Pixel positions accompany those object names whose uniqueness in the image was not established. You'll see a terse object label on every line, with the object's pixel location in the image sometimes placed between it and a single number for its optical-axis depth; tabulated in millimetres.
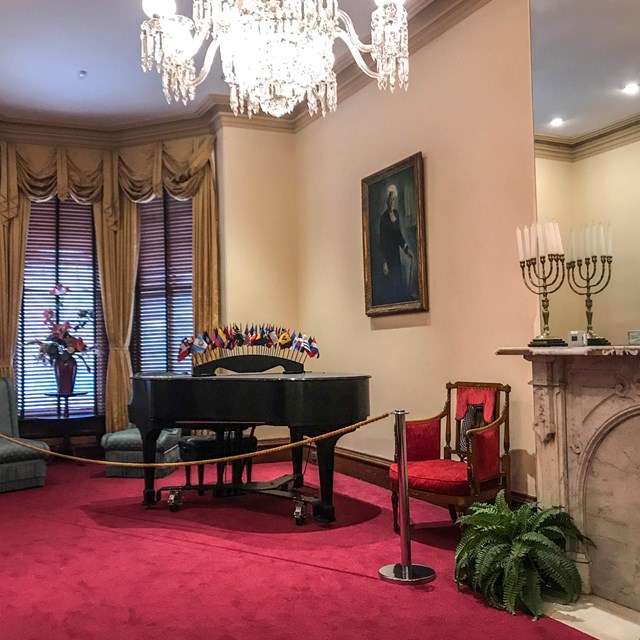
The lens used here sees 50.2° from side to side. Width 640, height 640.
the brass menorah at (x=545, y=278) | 3408
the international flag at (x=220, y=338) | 5059
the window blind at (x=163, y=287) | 7609
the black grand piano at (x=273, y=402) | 4203
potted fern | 3002
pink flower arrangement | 6909
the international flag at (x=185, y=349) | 5052
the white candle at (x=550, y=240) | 3543
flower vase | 6918
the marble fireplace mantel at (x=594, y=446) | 3008
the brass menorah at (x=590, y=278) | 3340
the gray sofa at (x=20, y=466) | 5676
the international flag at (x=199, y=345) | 5109
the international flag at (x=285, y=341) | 5121
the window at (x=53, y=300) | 7355
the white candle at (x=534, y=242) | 3593
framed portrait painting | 5219
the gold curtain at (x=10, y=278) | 7086
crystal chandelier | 3404
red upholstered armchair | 3809
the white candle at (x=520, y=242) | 3654
